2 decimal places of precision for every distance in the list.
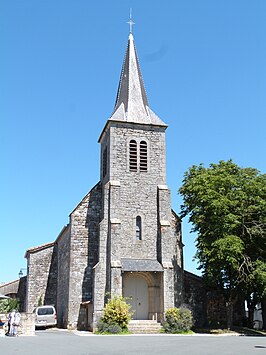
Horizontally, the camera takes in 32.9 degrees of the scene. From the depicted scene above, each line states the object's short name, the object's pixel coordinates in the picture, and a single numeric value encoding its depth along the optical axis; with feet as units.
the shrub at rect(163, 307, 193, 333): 85.87
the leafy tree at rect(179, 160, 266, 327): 87.45
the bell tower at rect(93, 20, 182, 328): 94.58
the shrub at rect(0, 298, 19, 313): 122.93
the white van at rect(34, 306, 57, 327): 100.12
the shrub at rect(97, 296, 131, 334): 83.51
